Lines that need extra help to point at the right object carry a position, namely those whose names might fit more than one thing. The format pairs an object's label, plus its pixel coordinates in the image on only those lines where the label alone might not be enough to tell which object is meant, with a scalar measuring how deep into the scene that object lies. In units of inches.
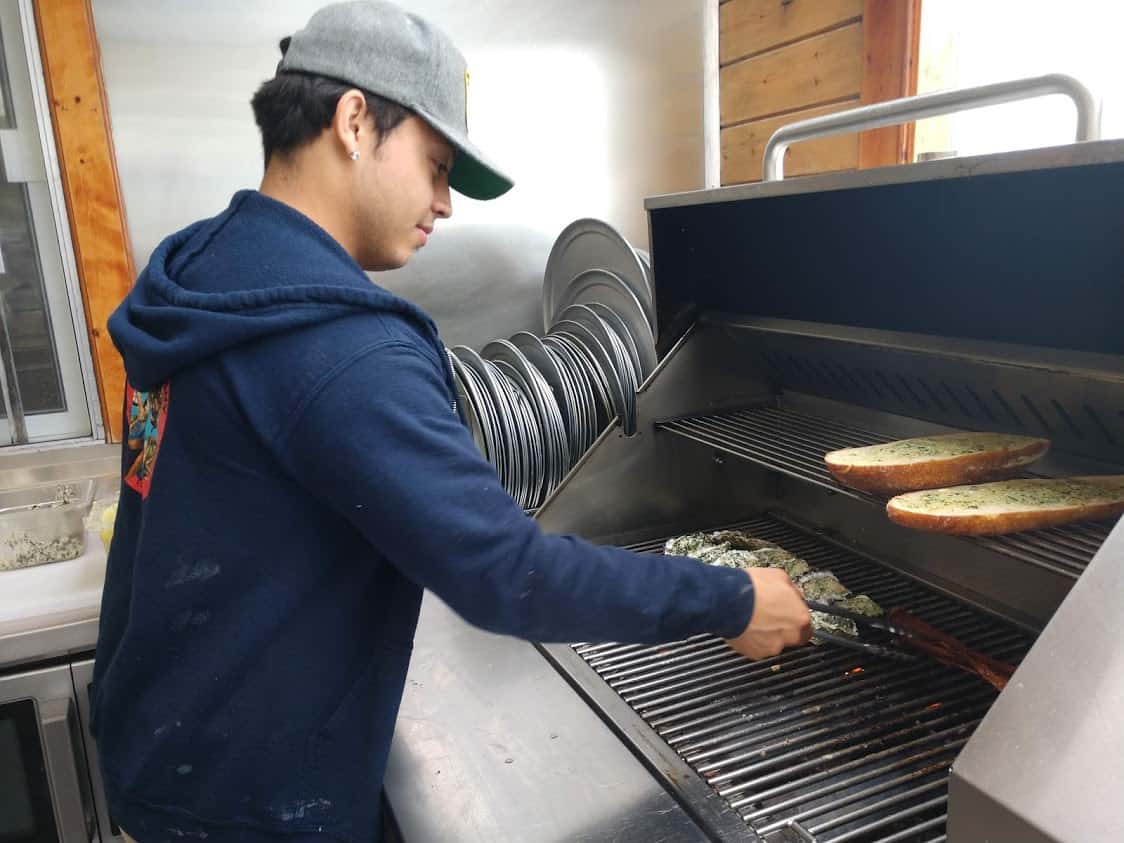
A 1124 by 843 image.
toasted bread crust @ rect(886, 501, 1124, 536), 34.6
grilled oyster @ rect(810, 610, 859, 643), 42.9
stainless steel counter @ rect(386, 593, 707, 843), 31.8
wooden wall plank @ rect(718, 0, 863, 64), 85.9
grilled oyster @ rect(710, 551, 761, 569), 48.6
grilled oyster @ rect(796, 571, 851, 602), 45.4
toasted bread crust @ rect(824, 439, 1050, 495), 40.1
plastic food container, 70.3
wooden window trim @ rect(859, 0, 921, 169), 78.6
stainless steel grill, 23.2
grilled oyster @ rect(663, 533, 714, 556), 52.3
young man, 28.1
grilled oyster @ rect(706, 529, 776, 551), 53.2
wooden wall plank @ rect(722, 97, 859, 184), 86.7
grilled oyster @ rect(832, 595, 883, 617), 43.9
